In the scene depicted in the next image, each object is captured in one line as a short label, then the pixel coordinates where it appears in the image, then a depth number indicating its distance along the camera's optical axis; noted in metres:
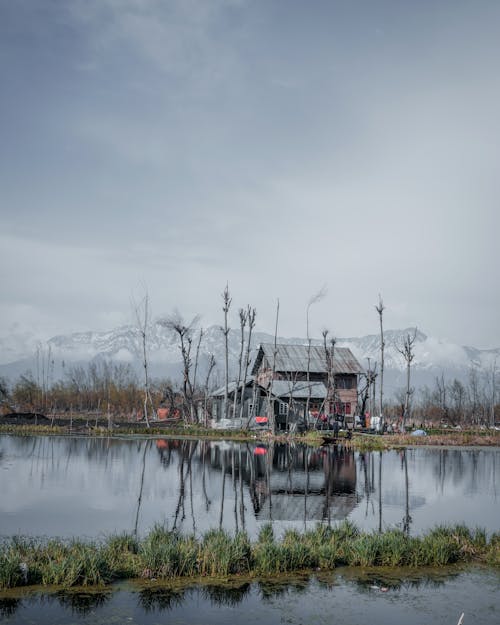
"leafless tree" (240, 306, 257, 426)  67.53
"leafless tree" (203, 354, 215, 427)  62.47
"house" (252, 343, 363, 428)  64.19
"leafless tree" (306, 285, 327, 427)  61.13
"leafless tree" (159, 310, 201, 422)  62.39
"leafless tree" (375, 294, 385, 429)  65.62
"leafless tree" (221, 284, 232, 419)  67.96
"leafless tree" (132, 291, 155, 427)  67.46
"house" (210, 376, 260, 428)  62.31
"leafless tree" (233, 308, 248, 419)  66.39
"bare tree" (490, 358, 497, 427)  83.21
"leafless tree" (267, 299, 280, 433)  52.81
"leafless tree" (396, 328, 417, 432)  65.02
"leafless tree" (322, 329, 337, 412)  59.09
